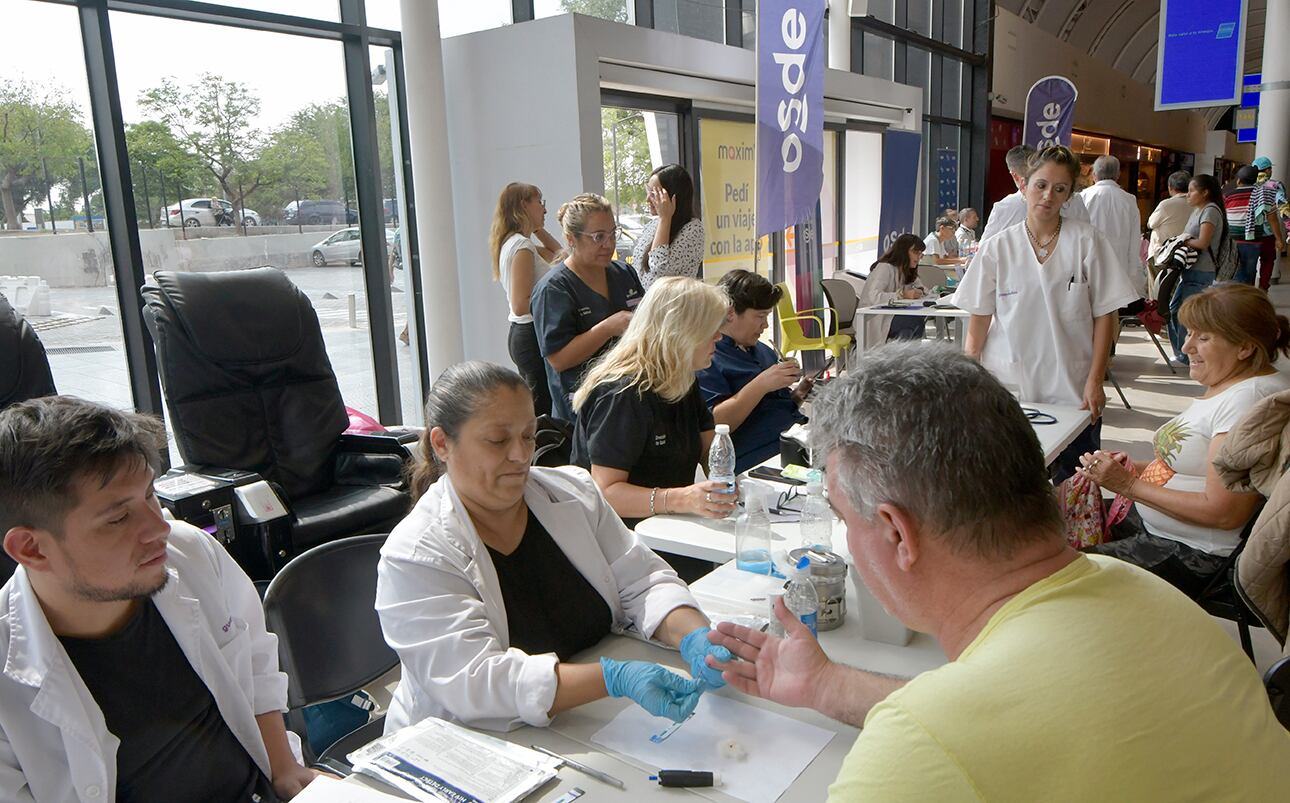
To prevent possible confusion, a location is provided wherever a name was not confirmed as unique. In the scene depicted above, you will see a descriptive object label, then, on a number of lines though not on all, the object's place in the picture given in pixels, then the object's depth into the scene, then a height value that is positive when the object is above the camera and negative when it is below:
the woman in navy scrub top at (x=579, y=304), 3.61 -0.27
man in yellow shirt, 0.77 -0.39
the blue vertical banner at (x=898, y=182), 9.85 +0.45
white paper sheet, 1.31 -0.78
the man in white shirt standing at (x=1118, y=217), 6.12 -0.02
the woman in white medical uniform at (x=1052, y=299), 3.44 -0.32
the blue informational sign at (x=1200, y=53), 9.10 +1.60
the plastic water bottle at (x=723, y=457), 2.67 -0.66
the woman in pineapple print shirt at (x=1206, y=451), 2.38 -0.66
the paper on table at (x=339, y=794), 1.27 -0.77
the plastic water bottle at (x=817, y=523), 2.15 -0.70
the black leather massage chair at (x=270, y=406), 3.32 -0.60
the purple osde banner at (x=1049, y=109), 11.08 +1.30
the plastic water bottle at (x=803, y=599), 1.70 -0.70
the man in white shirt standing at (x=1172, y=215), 8.18 -0.03
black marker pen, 1.28 -0.77
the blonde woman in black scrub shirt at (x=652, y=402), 2.51 -0.48
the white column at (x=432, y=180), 4.69 +0.33
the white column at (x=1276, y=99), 11.10 +1.32
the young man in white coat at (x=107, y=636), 1.32 -0.60
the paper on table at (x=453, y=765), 1.29 -0.77
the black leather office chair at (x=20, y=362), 2.80 -0.32
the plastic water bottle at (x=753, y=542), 2.07 -0.73
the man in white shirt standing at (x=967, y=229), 11.02 -0.11
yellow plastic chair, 6.91 -0.83
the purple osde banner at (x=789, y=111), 4.56 +0.60
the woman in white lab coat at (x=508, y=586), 1.48 -0.65
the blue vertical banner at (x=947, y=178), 12.29 +0.58
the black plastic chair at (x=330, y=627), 1.79 -0.77
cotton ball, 1.37 -0.78
